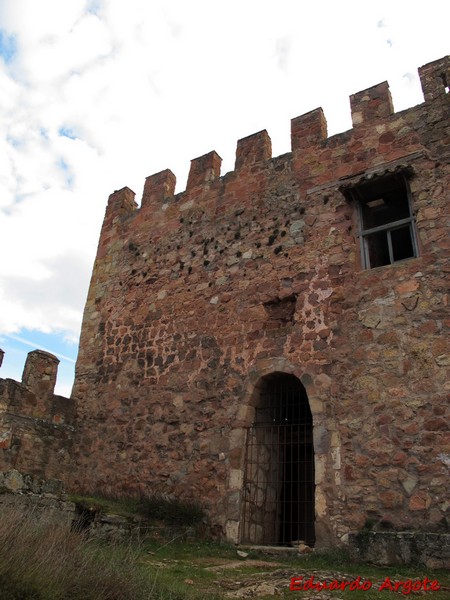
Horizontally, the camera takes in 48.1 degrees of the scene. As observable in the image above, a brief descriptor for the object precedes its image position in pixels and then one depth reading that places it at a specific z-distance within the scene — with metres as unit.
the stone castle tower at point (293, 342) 6.48
